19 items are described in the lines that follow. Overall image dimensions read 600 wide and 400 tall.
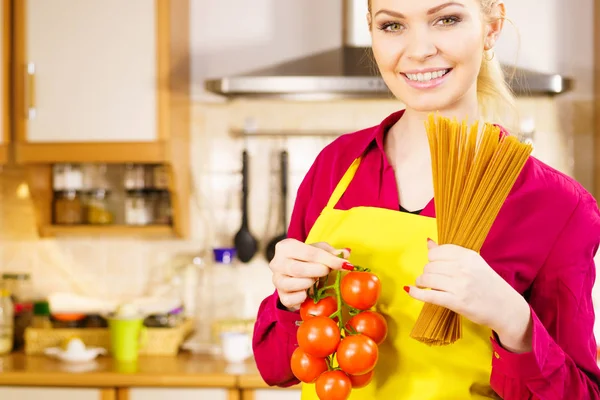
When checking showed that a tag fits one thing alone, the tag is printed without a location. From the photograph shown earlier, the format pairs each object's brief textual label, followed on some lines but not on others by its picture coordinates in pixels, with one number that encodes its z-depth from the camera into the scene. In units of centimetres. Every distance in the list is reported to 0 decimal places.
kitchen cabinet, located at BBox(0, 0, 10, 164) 257
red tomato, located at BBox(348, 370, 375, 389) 98
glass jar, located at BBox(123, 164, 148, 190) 277
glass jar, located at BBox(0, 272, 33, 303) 286
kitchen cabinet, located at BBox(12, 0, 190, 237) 253
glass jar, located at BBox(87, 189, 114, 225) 281
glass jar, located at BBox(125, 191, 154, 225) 279
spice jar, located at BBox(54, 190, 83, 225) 281
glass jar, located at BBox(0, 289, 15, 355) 269
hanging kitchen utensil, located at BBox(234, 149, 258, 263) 277
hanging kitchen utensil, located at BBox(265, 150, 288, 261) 277
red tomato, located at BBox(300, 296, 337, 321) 100
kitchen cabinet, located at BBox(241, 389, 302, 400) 237
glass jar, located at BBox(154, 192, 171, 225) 281
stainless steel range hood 230
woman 93
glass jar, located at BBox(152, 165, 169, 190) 275
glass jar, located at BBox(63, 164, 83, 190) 279
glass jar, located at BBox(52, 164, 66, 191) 280
